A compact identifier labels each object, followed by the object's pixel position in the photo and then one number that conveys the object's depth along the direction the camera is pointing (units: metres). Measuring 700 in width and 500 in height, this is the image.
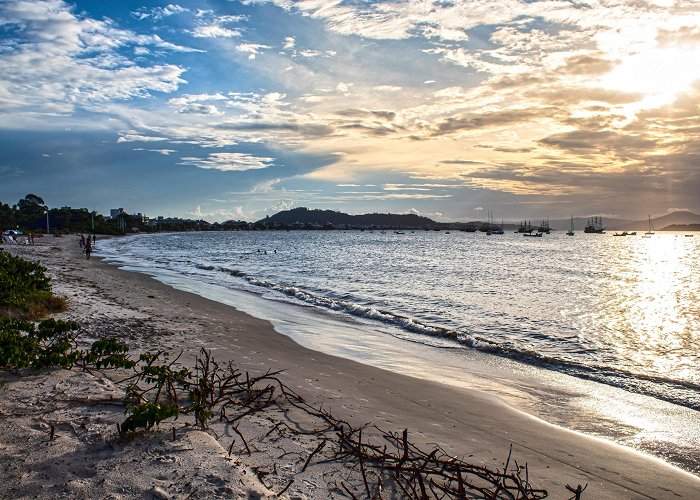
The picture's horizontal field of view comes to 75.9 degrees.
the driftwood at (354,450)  4.18
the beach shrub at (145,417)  4.59
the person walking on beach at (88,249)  40.66
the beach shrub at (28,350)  6.42
